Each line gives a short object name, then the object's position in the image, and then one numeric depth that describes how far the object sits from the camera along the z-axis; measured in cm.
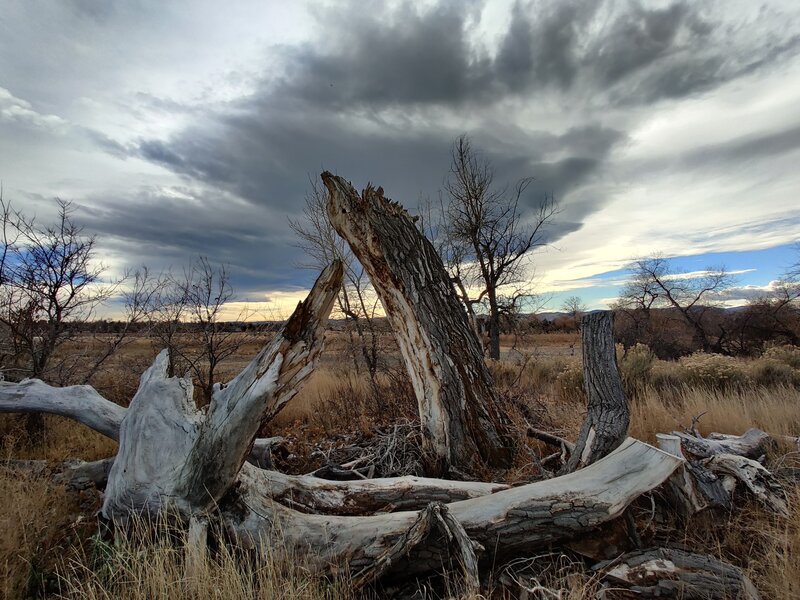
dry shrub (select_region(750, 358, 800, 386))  1002
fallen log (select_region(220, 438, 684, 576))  300
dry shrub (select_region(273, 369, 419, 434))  723
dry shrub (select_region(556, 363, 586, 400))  1038
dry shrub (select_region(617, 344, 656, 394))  1024
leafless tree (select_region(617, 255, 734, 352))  2322
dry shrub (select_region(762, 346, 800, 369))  1288
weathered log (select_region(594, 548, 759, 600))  254
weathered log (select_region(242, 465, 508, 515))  369
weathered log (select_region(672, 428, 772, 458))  434
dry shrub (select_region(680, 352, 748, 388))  1003
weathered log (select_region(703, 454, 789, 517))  350
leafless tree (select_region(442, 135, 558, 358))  1917
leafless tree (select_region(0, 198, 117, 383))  744
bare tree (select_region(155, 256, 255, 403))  879
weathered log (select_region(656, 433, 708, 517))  346
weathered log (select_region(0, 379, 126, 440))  477
